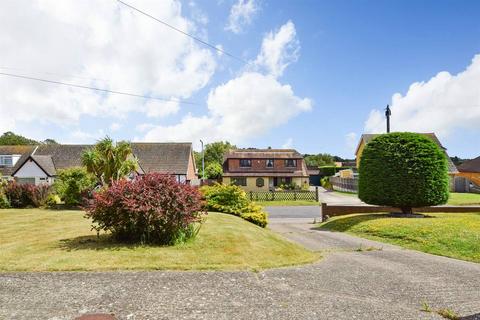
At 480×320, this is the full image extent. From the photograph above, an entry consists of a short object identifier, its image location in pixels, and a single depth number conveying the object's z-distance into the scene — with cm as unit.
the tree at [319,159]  10004
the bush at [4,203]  2319
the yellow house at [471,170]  4540
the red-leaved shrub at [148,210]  930
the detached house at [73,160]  3969
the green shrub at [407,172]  1717
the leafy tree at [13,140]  8634
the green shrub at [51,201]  2348
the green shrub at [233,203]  1758
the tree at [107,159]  2273
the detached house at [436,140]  4492
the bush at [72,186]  2317
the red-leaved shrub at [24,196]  2355
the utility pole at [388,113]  3081
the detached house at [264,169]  4841
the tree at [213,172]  5609
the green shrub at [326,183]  5537
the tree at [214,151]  8798
